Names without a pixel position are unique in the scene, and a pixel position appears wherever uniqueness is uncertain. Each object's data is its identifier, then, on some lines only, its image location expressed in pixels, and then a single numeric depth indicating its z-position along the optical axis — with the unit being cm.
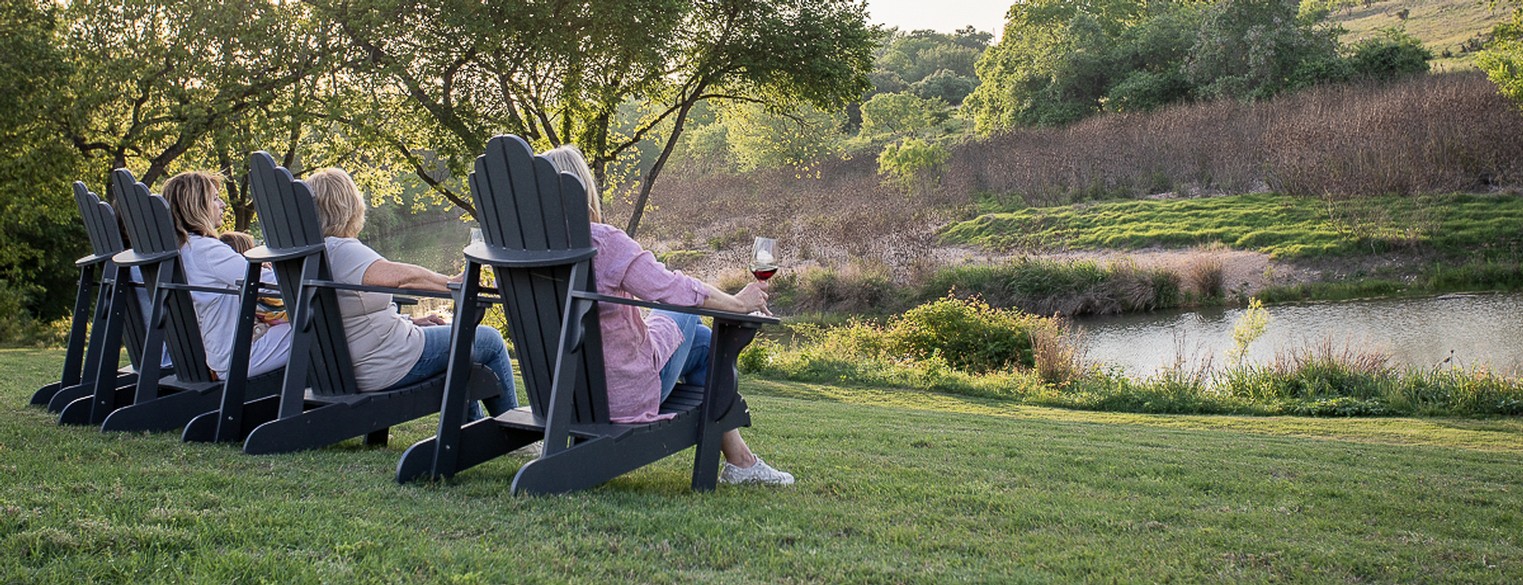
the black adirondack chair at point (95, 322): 606
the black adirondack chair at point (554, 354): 376
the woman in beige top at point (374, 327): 473
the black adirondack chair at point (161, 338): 532
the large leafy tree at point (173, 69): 1772
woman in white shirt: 546
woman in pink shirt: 390
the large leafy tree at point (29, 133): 1717
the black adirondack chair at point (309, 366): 461
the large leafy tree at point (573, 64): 1777
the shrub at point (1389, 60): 3856
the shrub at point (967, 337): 1598
